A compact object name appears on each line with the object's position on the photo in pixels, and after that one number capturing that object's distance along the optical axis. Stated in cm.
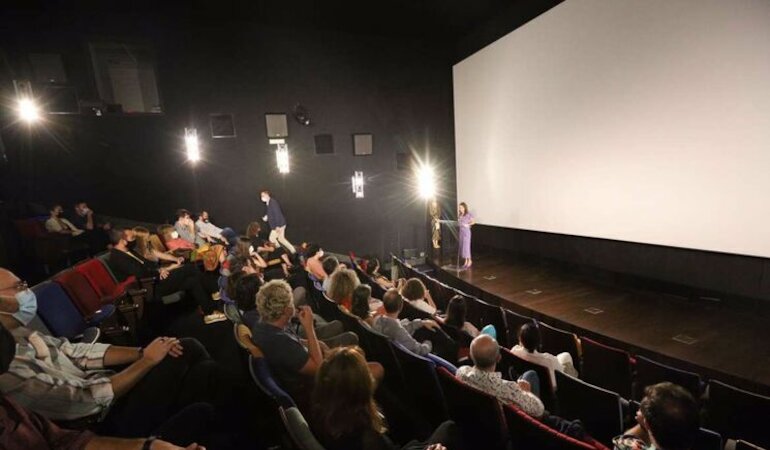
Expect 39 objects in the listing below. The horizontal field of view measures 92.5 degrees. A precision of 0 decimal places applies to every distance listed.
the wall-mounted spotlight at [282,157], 782
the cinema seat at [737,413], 197
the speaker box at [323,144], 816
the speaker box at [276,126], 768
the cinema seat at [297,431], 138
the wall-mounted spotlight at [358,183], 857
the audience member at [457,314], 306
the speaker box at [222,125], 725
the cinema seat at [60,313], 300
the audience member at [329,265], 438
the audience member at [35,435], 106
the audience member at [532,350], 247
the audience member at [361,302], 297
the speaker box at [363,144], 849
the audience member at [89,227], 634
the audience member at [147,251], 488
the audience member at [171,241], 583
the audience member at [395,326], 262
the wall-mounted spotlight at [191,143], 704
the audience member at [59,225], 603
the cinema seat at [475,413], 172
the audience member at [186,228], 622
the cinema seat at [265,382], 159
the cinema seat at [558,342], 304
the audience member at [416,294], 362
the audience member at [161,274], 445
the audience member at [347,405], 143
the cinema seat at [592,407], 188
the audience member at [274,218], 737
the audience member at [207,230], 669
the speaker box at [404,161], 898
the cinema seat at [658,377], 233
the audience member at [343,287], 335
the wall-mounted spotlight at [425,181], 912
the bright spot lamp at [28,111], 605
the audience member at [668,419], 139
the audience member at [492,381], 191
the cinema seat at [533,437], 150
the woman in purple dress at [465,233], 698
